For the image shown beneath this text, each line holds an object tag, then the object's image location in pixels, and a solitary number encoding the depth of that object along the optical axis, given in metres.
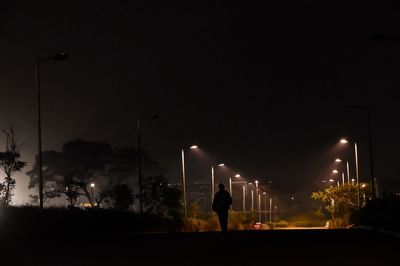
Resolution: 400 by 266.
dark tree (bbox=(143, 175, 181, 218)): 58.78
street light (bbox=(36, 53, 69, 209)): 31.84
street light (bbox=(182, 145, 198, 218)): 58.78
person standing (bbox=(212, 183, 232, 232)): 25.19
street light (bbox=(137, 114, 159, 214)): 50.21
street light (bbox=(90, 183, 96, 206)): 75.84
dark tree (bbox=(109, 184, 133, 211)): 53.09
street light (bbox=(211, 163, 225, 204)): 73.40
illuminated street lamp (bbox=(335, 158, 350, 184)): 78.81
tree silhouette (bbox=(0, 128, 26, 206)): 38.59
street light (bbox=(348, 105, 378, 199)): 49.59
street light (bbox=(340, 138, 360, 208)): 59.35
